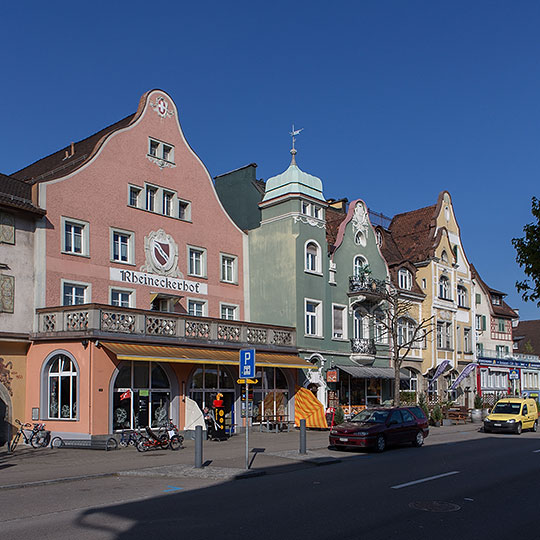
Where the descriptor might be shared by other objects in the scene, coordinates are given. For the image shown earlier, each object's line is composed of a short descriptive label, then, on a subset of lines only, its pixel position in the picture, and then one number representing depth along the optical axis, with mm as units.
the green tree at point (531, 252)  14289
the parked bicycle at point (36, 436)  23078
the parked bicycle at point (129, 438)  21797
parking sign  16647
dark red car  21531
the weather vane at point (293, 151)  34594
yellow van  30844
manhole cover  10805
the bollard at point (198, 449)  16062
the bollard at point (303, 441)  19859
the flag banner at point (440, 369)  43750
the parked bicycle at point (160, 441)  21375
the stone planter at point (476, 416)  41188
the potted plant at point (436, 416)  36188
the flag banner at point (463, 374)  45781
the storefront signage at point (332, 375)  32312
